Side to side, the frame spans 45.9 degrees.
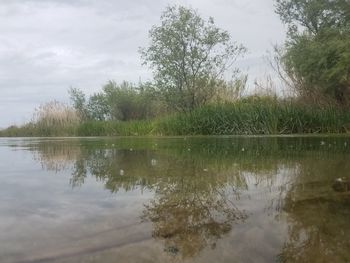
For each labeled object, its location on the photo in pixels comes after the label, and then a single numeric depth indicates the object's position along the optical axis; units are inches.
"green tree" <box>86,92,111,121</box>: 1156.7
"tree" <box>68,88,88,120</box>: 1204.5
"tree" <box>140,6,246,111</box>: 806.5
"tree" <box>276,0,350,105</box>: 484.7
